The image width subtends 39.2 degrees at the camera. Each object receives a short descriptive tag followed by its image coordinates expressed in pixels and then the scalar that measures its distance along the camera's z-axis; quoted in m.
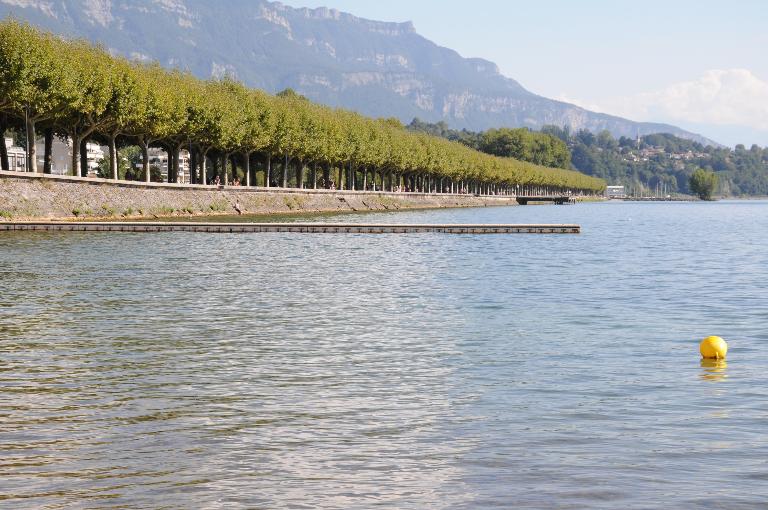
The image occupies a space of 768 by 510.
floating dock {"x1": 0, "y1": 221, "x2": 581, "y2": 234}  71.44
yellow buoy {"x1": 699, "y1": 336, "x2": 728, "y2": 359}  22.47
